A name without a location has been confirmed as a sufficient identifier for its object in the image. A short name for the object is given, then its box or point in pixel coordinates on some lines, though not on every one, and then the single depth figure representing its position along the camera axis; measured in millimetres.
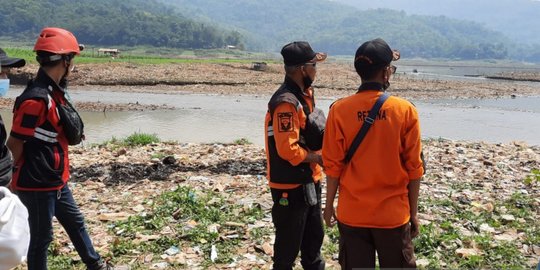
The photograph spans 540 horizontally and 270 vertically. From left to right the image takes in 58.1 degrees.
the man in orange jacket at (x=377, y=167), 2783
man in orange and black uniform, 3279
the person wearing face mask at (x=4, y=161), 2588
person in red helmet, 3305
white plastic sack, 2219
